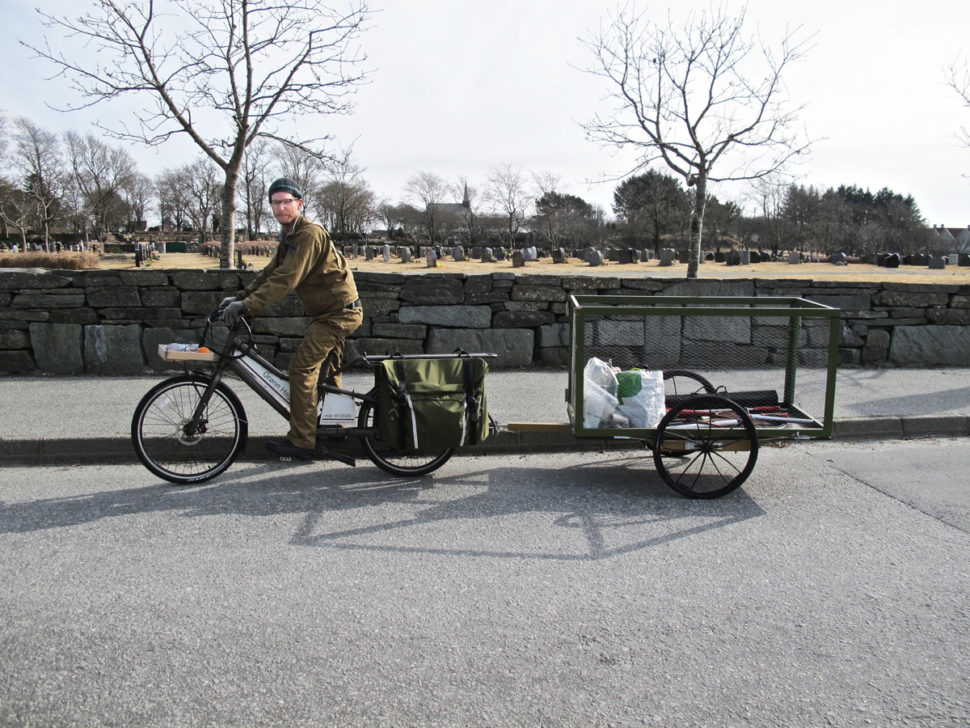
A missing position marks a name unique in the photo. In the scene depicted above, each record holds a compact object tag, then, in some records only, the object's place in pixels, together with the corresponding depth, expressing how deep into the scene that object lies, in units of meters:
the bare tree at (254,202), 51.30
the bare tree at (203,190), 55.50
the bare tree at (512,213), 50.38
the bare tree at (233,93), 11.38
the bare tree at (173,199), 64.75
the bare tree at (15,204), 49.56
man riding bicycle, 4.77
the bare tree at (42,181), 50.34
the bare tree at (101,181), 68.50
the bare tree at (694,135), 15.77
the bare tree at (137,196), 77.75
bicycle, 4.92
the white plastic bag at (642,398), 5.05
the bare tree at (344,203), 53.47
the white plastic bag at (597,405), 5.05
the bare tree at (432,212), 54.28
